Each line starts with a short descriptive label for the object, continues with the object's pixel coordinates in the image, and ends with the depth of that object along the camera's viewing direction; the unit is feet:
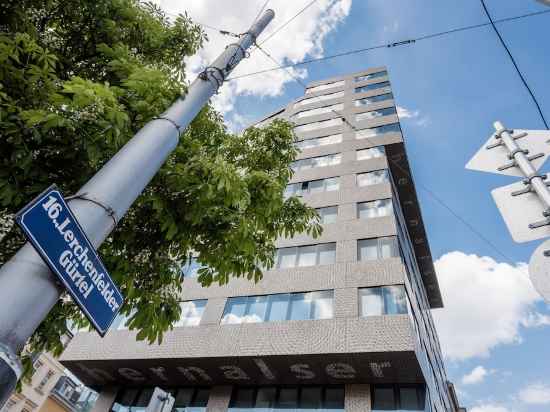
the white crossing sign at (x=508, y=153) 10.59
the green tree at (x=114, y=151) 12.26
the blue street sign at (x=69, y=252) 5.86
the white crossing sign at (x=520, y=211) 8.91
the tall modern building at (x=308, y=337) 48.88
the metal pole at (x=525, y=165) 9.17
